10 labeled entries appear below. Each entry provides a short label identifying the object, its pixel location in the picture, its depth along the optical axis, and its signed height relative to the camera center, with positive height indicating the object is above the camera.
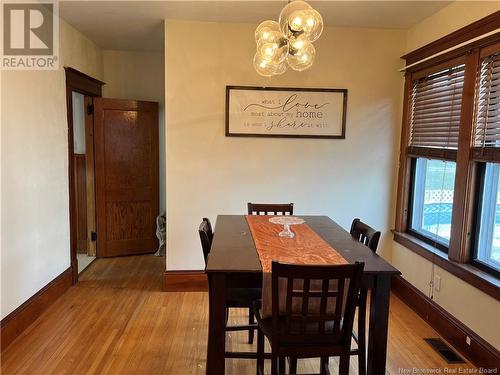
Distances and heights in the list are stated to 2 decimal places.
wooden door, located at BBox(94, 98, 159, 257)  4.52 -0.32
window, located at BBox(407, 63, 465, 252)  2.90 +0.06
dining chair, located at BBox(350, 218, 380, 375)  2.14 -0.94
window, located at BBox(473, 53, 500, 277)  2.48 +0.01
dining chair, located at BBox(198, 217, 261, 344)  2.25 -0.85
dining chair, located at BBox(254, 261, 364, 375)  1.66 -0.72
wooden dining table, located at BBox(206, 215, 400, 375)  1.84 -0.65
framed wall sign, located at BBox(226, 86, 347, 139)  3.56 +0.38
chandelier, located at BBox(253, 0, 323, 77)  1.98 +0.63
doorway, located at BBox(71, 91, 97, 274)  4.50 -0.40
